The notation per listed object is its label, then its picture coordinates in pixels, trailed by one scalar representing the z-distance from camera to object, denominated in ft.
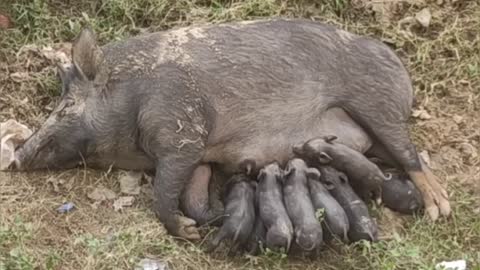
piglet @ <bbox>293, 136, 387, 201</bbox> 16.81
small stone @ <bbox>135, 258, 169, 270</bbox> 15.66
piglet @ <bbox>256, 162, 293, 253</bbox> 15.58
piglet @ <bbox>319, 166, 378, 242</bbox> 16.16
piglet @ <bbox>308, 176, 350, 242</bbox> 15.88
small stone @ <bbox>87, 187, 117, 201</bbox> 17.06
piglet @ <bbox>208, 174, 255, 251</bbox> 15.74
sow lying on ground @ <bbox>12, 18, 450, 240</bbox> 16.53
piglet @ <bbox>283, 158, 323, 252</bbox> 15.56
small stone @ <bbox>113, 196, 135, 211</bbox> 16.90
